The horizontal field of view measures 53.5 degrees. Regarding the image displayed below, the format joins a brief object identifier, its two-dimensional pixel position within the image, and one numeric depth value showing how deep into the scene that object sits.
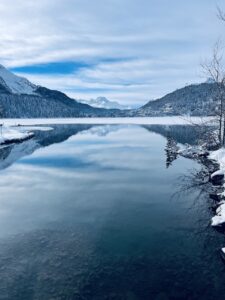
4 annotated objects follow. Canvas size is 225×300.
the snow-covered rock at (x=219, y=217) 13.50
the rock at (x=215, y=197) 17.32
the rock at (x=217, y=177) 20.63
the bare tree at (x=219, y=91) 25.65
